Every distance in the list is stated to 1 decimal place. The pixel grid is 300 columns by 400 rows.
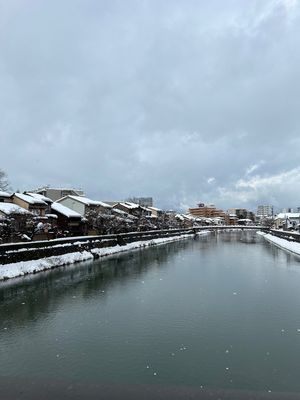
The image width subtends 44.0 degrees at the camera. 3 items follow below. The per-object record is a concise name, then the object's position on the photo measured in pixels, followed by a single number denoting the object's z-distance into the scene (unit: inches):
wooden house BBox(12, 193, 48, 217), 1910.7
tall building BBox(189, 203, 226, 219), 7795.3
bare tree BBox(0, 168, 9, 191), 2245.0
